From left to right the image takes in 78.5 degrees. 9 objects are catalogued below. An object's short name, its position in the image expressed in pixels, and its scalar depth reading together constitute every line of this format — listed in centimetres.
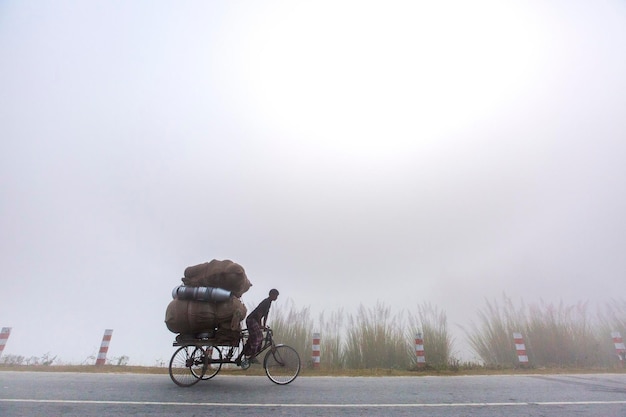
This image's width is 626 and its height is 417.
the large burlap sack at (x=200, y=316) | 693
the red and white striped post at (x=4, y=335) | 1233
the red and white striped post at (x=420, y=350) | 1184
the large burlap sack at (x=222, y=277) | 718
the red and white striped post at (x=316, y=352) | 1182
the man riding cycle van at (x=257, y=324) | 739
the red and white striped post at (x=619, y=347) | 1244
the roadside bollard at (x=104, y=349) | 1180
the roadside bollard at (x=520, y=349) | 1191
